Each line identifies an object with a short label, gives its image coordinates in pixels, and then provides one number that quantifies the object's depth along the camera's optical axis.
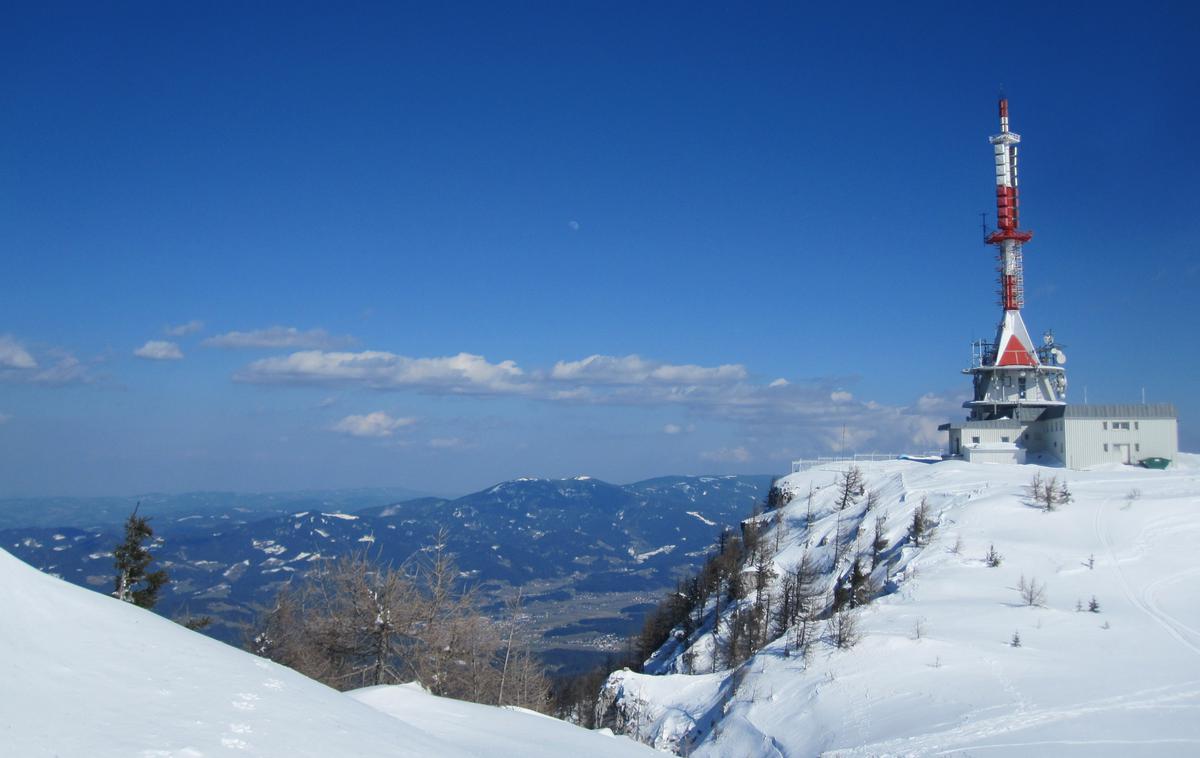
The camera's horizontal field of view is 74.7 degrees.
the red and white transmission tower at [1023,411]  52.16
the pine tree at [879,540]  36.97
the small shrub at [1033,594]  26.02
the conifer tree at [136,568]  31.85
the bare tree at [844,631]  23.25
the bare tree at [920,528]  35.38
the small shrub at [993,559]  31.20
